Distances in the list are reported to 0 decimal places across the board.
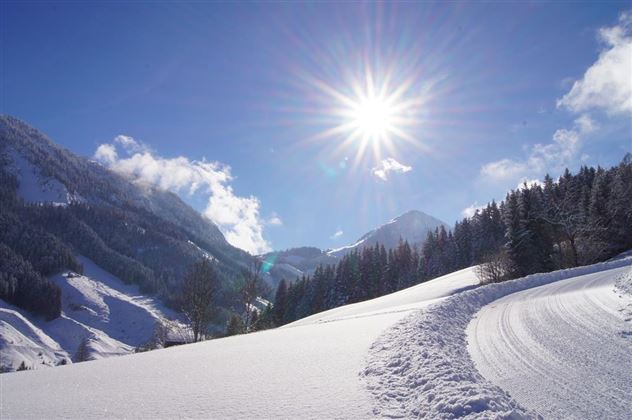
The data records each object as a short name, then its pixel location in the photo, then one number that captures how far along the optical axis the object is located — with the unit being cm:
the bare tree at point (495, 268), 4105
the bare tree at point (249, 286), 3419
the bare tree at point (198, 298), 3111
